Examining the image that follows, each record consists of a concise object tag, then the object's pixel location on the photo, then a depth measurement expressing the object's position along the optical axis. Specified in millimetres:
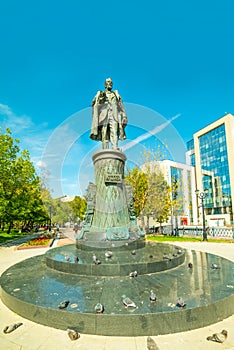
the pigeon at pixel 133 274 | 5129
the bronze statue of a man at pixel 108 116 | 9164
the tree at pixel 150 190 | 27050
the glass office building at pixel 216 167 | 48031
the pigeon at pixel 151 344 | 2789
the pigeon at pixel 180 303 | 3395
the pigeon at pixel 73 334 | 3118
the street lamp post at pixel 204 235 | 18922
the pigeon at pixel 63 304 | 3511
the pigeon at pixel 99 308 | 3328
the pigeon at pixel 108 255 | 5965
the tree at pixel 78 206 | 51838
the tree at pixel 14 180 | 19703
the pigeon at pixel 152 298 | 3691
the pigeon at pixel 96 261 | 5398
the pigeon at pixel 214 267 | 6050
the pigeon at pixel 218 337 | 3002
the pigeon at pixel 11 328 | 3400
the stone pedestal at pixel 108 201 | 7993
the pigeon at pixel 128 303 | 3478
